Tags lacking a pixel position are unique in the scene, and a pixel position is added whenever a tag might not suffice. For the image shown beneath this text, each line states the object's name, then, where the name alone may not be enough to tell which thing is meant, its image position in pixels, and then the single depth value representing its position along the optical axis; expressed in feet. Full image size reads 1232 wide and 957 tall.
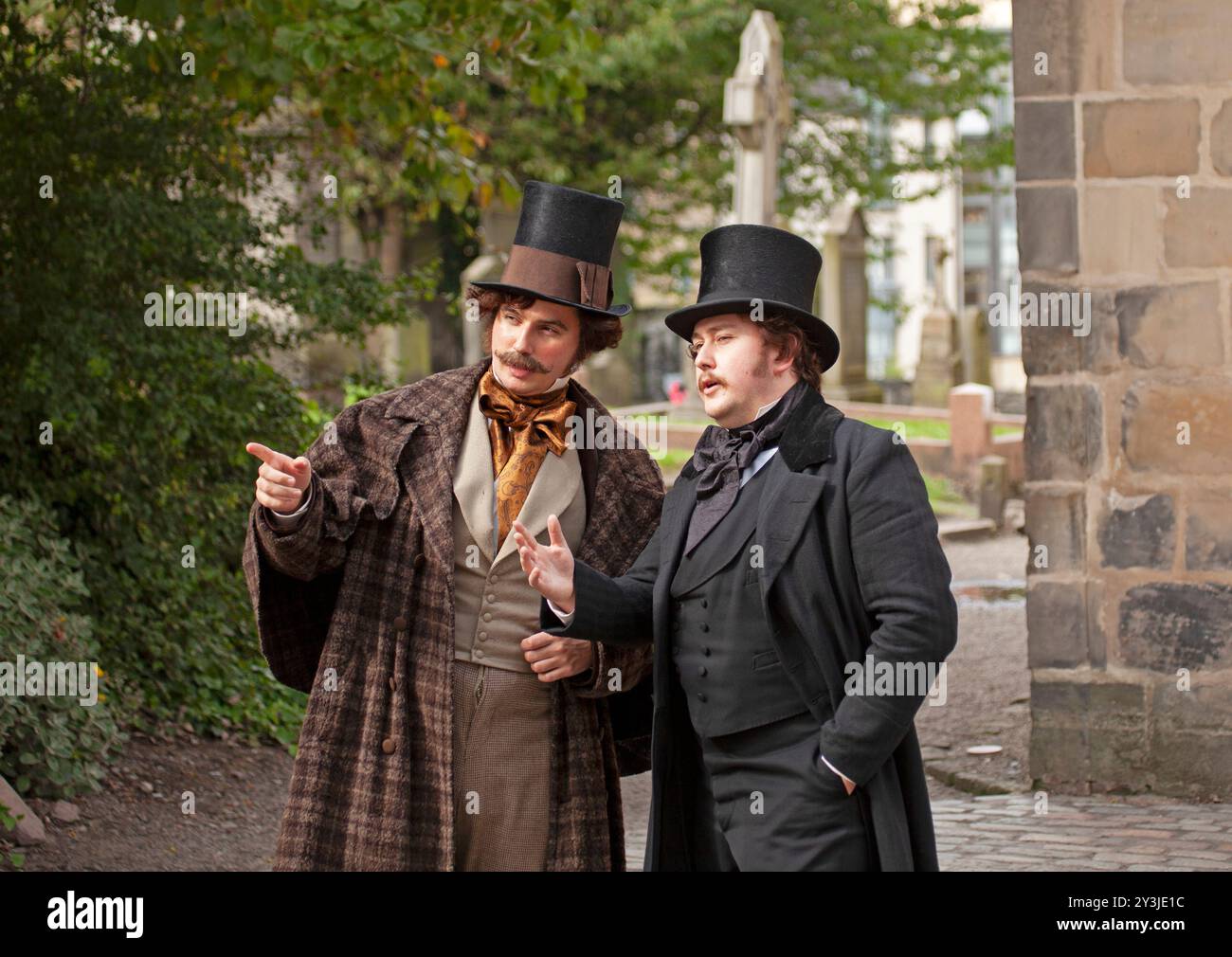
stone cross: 52.37
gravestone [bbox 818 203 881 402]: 72.28
